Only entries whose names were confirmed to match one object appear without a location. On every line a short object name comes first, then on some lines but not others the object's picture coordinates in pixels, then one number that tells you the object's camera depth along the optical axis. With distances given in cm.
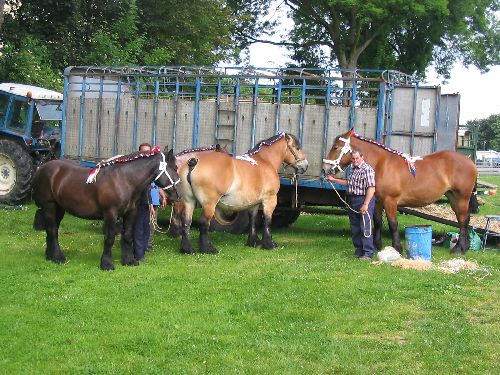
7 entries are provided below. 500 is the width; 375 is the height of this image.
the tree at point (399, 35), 3187
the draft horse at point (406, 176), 1297
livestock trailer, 1432
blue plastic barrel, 1224
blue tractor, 1805
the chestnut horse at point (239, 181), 1277
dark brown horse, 1109
